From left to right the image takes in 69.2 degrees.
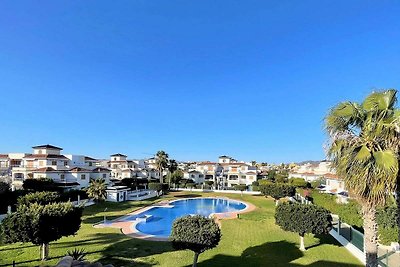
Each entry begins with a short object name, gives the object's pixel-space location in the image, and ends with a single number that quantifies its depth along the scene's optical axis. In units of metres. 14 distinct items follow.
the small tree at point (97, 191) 37.44
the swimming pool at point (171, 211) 26.26
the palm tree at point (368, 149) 7.06
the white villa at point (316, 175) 42.83
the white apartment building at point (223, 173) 72.25
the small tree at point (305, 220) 17.08
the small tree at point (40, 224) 13.95
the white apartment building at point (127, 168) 73.58
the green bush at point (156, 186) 51.28
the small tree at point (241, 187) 56.37
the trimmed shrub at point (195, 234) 13.41
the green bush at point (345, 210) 20.34
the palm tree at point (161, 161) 61.66
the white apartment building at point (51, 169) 46.66
